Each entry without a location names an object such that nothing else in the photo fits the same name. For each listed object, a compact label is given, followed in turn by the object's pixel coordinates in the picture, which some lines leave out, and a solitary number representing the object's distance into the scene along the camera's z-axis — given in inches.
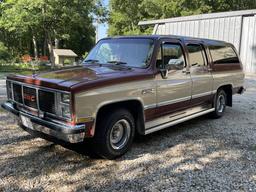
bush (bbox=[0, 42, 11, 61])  773.3
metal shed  410.4
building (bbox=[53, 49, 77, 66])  1020.9
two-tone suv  106.3
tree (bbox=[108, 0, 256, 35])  884.2
